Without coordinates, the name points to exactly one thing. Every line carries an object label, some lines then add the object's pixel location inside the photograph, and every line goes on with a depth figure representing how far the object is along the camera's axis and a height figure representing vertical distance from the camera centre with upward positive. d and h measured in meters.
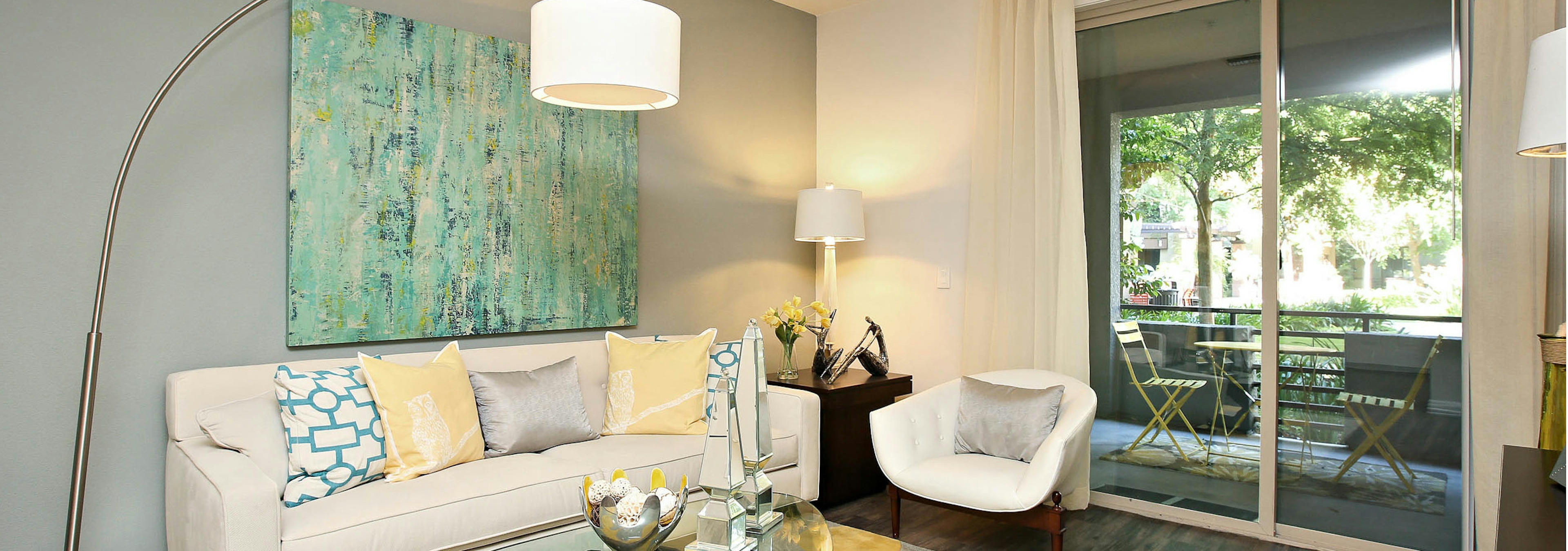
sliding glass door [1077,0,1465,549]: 3.01 +0.05
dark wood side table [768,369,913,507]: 3.66 -0.71
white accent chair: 2.71 -0.67
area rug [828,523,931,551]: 2.06 -0.67
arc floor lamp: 1.99 +0.54
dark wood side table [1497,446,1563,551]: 1.23 -0.40
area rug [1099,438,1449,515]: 3.04 -0.78
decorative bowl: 1.67 -0.51
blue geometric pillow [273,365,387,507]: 2.30 -0.45
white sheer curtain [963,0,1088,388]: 3.64 +0.35
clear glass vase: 3.87 -0.42
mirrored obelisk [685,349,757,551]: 1.90 -0.47
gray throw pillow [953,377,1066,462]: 3.06 -0.54
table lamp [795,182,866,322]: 3.99 +0.30
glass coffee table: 1.94 -0.64
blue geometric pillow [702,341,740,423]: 3.39 -0.35
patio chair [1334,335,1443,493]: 3.05 -0.54
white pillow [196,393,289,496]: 2.28 -0.44
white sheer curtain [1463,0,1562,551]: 2.64 +0.10
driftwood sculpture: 3.94 -0.40
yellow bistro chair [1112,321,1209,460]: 3.54 -0.47
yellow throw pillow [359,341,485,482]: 2.47 -0.44
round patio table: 3.24 -0.35
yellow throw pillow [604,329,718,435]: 3.18 -0.44
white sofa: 1.94 -0.61
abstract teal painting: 2.75 +0.32
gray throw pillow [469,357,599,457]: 2.76 -0.46
